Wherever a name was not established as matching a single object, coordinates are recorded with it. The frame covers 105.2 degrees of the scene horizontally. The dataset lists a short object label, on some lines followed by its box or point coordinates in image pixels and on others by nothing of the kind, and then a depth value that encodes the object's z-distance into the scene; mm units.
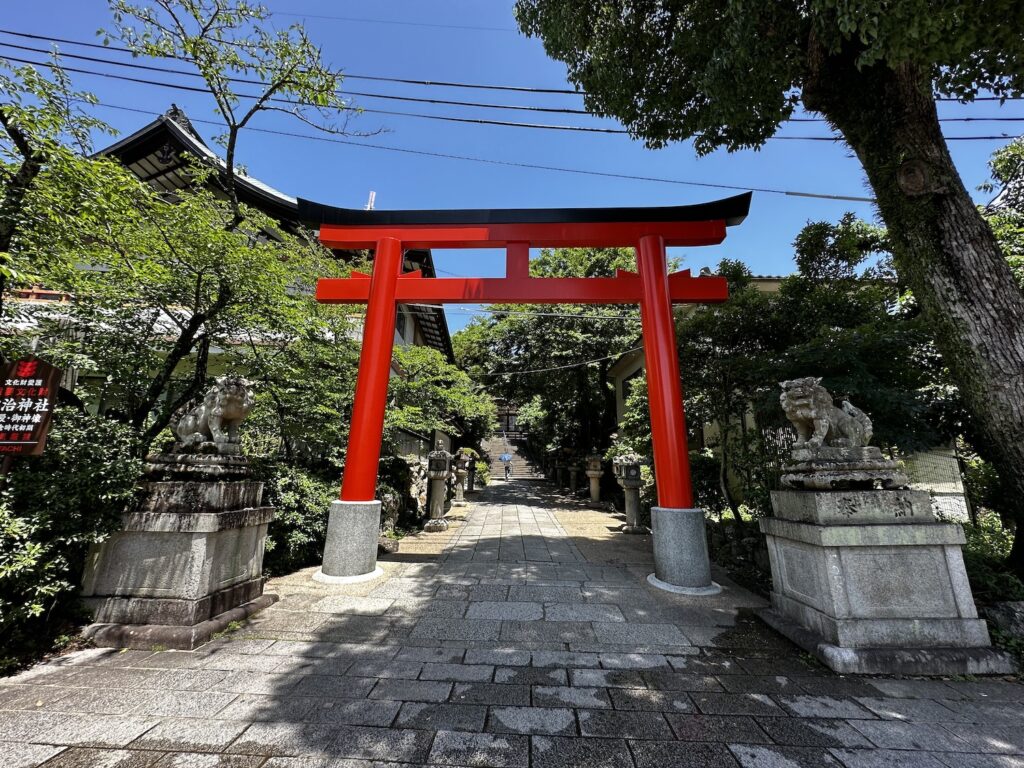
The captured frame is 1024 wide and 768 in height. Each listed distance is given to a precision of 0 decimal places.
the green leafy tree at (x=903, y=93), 3443
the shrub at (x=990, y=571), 3574
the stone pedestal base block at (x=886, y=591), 2918
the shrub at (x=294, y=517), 5270
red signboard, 3081
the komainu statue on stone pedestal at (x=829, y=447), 3393
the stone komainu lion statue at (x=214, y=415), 3906
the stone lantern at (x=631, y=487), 8773
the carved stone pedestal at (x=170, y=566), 3264
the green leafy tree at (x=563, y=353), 14688
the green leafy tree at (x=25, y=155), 3049
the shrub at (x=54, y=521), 2818
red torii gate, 5531
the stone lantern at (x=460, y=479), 13750
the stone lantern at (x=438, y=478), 9844
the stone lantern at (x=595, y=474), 13836
